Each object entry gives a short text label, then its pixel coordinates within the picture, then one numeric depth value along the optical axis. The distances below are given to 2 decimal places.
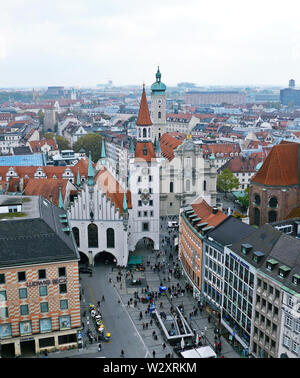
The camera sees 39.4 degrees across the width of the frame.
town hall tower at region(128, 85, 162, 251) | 68.88
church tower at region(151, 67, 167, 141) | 118.31
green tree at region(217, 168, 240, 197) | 99.69
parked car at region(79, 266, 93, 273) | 61.69
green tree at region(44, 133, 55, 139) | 166.23
